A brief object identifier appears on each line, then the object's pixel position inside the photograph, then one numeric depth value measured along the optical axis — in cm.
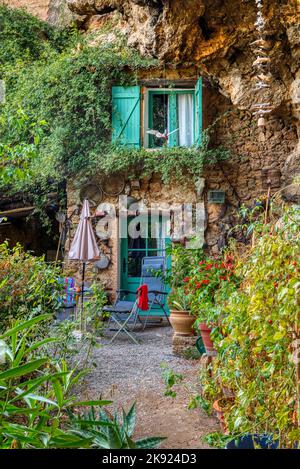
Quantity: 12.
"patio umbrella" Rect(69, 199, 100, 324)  726
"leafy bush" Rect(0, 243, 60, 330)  424
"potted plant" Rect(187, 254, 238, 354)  415
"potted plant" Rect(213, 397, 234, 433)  326
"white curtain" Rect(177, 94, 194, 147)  959
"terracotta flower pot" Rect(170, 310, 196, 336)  598
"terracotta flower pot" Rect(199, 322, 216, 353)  458
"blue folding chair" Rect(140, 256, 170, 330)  846
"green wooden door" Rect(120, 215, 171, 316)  957
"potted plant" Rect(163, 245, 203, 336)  600
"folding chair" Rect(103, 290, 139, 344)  726
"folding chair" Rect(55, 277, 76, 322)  753
